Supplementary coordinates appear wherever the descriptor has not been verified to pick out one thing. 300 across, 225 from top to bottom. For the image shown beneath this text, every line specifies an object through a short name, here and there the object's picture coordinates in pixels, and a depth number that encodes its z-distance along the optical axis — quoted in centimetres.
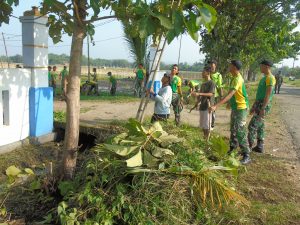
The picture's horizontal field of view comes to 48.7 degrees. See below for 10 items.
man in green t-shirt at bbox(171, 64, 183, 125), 787
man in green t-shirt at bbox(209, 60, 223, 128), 839
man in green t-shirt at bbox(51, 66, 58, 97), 1601
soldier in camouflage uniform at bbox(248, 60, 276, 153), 585
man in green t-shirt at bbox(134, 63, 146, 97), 1477
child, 624
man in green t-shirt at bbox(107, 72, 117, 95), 1748
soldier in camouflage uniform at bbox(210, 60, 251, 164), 539
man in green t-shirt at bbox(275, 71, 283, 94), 2306
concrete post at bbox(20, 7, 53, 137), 599
